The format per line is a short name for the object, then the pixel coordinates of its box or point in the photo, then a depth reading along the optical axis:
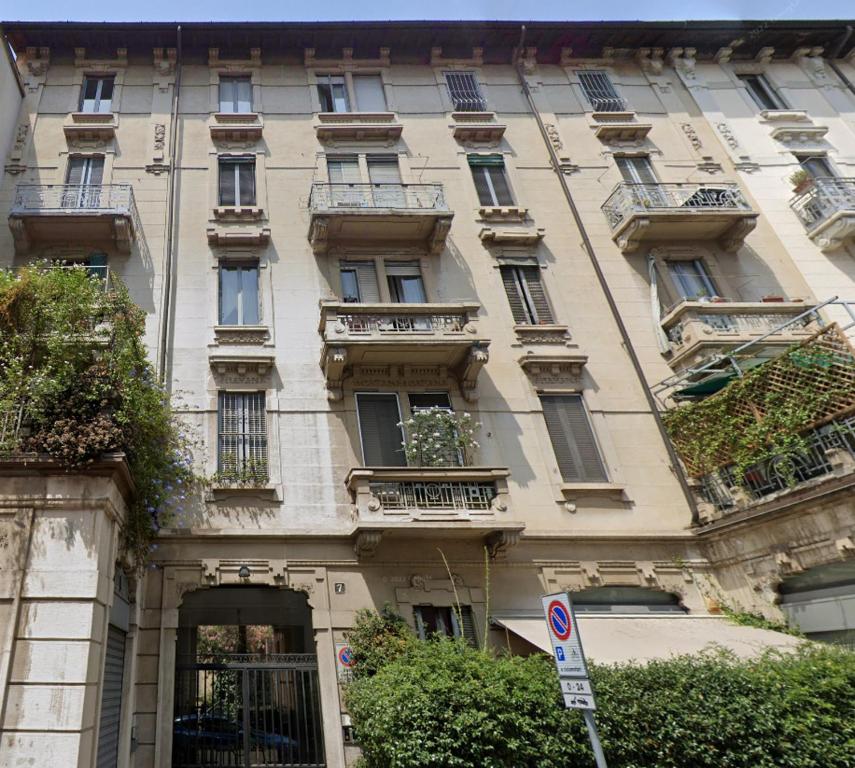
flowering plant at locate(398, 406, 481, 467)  12.63
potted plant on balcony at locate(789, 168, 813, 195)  17.38
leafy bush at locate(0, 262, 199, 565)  8.59
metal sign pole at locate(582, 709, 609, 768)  5.36
